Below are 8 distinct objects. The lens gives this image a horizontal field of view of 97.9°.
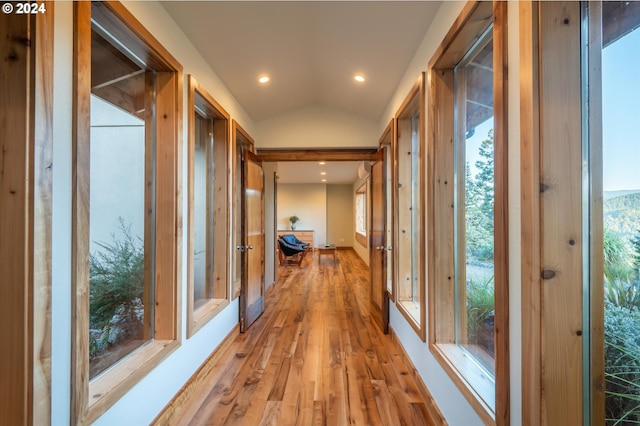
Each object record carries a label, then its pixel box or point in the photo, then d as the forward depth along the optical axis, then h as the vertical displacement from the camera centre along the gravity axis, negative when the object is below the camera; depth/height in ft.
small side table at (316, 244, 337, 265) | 25.72 -3.41
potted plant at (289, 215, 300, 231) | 32.86 -0.72
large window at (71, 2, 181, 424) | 3.70 +0.18
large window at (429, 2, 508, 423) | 3.55 +0.05
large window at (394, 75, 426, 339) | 8.63 +0.18
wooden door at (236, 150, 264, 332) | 10.11 -1.14
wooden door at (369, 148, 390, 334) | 10.23 -1.31
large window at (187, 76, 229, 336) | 7.98 +0.17
